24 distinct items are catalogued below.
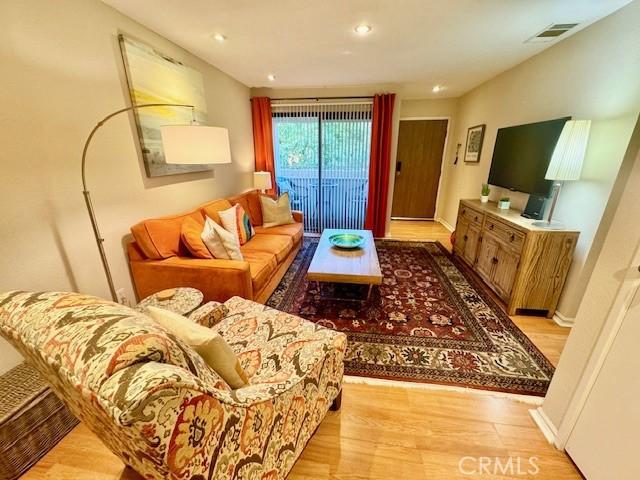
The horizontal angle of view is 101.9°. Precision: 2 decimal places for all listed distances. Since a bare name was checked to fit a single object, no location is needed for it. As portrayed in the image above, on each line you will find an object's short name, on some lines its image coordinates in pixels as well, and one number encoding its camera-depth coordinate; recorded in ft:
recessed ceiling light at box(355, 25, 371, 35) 6.70
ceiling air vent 6.57
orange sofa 6.15
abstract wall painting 6.38
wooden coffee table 7.00
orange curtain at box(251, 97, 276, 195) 13.00
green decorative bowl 8.78
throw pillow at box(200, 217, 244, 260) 6.76
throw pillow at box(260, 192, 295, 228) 11.37
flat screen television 7.45
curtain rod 12.47
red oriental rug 5.54
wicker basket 3.66
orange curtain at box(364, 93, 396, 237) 12.29
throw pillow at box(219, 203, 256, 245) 8.43
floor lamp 5.32
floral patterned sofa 1.65
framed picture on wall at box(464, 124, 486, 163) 12.26
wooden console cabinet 6.78
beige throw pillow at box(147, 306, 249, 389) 2.69
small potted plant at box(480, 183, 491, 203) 10.30
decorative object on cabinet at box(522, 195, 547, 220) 7.82
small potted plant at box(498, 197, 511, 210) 9.12
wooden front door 16.15
